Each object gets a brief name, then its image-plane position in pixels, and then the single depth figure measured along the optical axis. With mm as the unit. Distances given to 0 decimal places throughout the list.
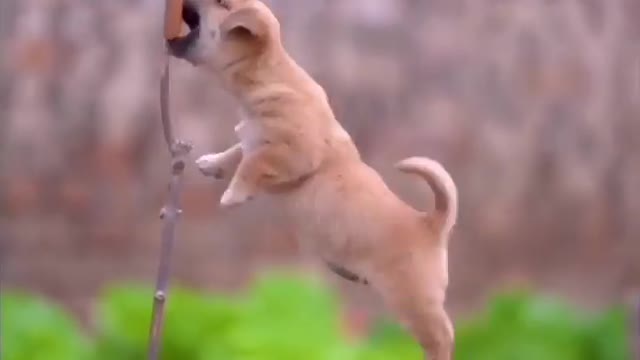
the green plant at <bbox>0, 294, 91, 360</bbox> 5496
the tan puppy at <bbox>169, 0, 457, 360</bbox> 4173
